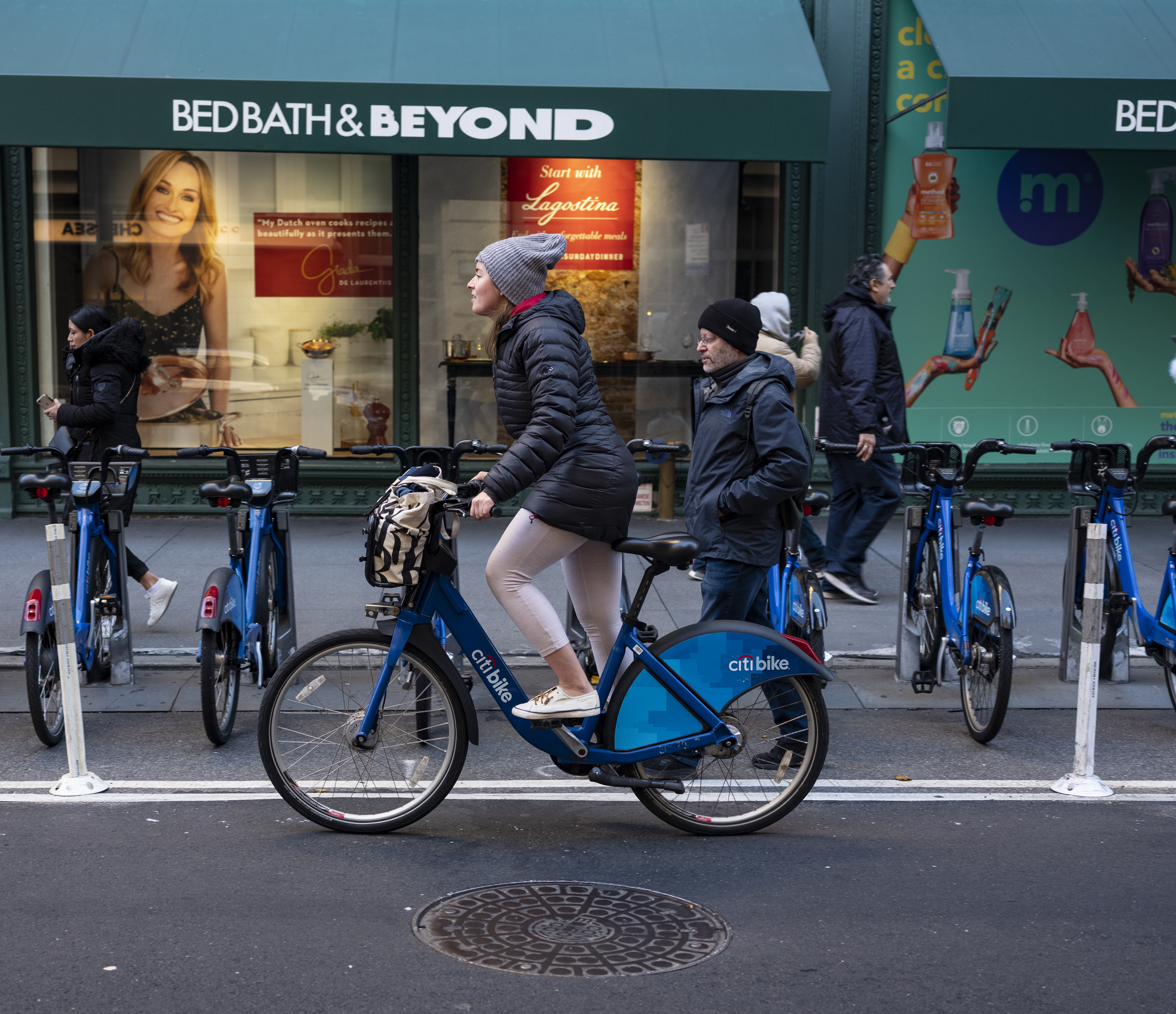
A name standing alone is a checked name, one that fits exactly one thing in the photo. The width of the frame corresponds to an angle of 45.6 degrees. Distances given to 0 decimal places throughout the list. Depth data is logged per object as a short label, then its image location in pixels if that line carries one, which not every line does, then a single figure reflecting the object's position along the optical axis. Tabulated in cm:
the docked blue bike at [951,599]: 585
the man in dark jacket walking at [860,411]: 816
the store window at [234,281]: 1100
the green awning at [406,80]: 927
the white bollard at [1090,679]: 539
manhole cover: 388
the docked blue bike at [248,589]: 576
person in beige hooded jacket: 769
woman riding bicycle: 465
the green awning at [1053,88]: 943
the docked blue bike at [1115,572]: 641
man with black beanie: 516
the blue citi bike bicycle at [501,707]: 470
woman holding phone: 758
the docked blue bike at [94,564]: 593
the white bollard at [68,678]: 528
